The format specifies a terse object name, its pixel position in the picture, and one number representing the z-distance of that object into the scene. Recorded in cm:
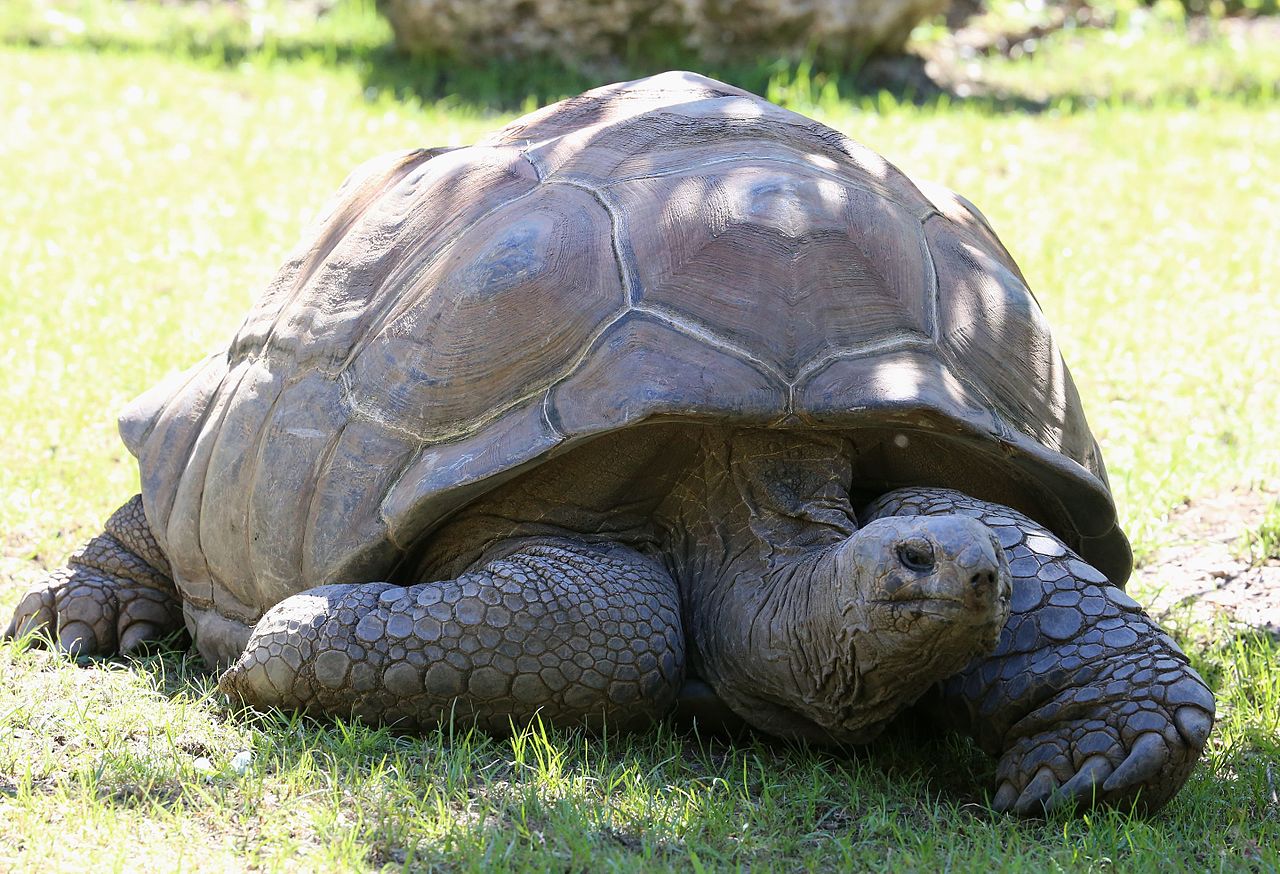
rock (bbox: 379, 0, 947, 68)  1767
